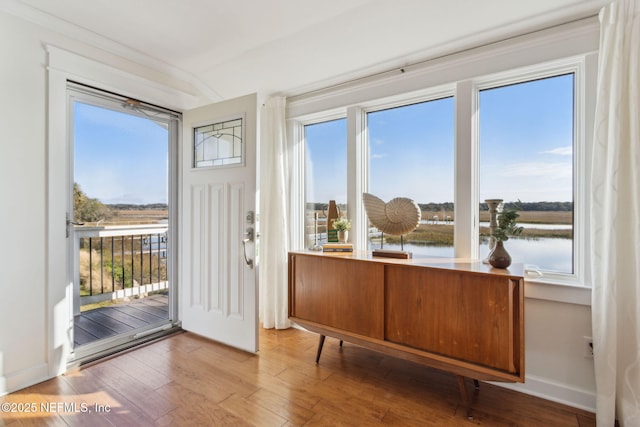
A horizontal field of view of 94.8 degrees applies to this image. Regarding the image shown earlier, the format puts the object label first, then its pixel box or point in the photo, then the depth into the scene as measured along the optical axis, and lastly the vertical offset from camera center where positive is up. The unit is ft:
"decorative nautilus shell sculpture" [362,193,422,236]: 6.97 -0.06
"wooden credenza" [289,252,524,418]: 5.00 -1.96
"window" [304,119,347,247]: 9.28 +1.26
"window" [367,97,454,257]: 7.50 +1.25
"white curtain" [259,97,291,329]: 9.48 -0.10
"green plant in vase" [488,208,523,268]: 5.49 -0.45
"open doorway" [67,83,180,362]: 7.52 -0.25
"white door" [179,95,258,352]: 7.84 -0.35
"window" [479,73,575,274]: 6.18 +1.10
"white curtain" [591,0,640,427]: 4.95 -0.12
